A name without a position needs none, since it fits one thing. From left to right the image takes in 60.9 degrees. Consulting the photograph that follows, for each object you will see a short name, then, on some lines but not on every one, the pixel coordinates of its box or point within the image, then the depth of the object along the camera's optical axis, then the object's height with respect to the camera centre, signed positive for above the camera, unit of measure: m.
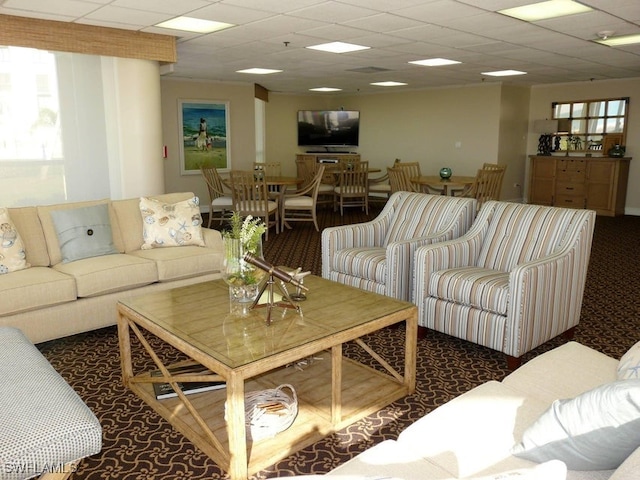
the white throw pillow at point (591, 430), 1.34 -0.73
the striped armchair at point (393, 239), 3.83 -0.71
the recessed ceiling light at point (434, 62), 6.92 +1.09
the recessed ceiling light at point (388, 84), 9.84 +1.13
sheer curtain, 4.94 +0.17
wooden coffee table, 2.27 -0.92
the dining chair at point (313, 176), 9.53 -0.54
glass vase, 2.82 -0.67
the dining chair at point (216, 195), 8.00 -0.74
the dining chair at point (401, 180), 8.48 -0.52
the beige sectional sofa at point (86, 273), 3.41 -0.86
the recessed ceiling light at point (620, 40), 5.32 +1.06
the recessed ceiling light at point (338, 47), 5.77 +1.06
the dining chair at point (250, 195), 7.37 -0.66
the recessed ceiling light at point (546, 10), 4.08 +1.05
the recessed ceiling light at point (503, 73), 8.06 +1.10
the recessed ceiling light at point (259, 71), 7.92 +1.10
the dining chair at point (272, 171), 8.11 -0.48
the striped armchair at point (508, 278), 3.21 -0.82
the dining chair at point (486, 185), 7.71 -0.55
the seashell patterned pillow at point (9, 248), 3.58 -0.67
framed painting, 9.38 +0.19
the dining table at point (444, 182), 7.73 -0.50
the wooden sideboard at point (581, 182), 9.21 -0.62
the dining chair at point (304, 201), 7.98 -0.80
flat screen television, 12.07 +0.42
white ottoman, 1.69 -0.91
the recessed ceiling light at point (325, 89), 10.86 +1.14
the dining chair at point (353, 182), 9.31 -0.61
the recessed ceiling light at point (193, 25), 4.67 +1.06
